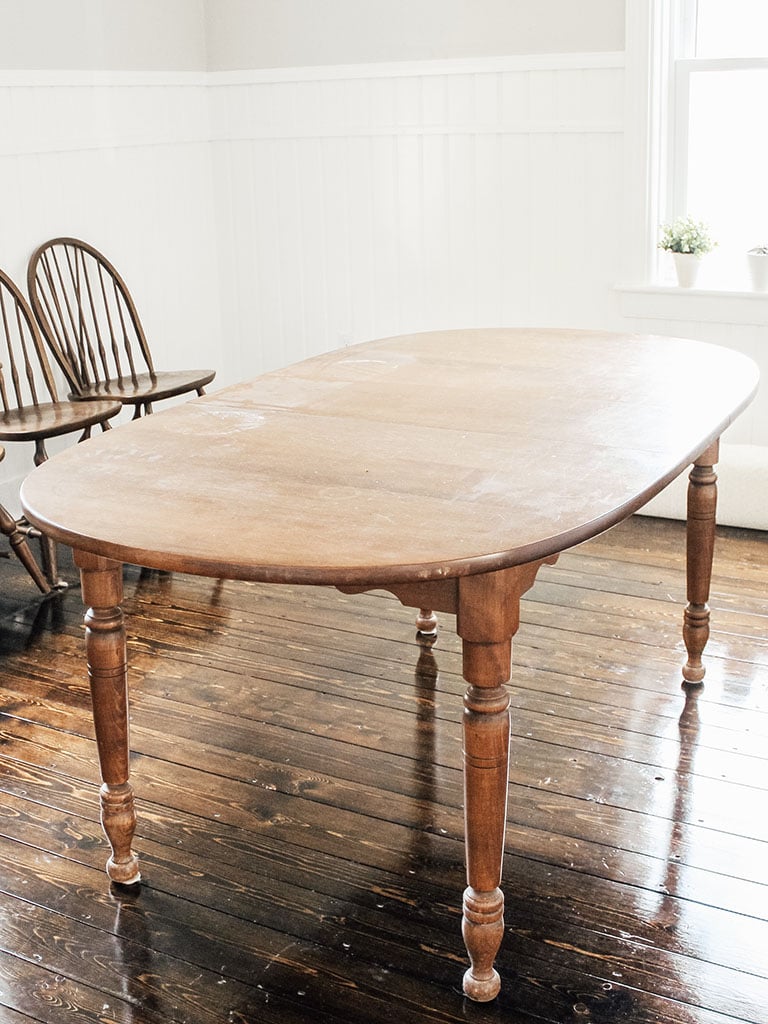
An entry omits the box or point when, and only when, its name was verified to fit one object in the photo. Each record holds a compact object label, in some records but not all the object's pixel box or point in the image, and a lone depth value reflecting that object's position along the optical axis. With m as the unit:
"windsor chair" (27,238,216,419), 3.92
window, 3.98
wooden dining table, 1.63
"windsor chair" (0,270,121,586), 3.44
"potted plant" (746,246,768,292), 3.91
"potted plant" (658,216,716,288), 3.99
